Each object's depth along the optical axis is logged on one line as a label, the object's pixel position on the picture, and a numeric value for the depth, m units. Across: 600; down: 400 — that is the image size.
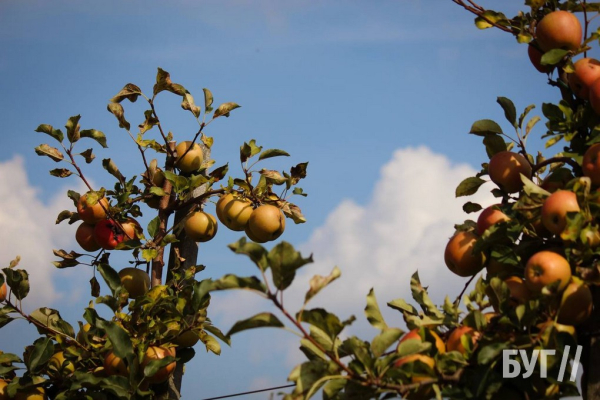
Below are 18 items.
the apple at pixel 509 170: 2.45
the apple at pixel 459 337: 2.08
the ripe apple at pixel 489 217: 2.38
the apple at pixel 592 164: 2.19
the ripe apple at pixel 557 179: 2.35
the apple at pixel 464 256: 2.40
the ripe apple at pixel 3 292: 3.34
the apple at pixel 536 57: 2.66
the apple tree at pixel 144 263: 3.03
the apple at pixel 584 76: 2.39
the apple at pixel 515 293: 2.16
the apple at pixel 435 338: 2.11
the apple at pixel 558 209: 2.06
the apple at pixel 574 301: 2.02
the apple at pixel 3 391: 3.11
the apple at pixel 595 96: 2.29
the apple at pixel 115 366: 2.99
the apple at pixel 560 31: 2.49
